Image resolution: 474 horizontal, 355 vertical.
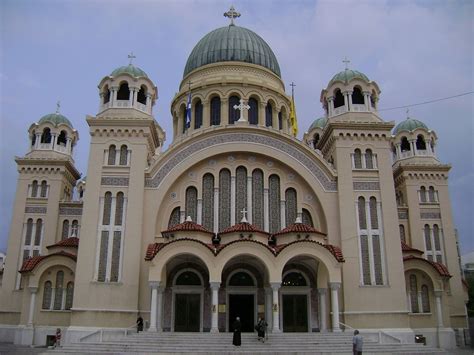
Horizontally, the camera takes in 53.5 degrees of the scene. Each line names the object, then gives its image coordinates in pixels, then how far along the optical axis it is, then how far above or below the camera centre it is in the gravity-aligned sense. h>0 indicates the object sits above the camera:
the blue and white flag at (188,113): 31.08 +12.94
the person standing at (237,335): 20.29 -0.78
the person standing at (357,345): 16.36 -0.93
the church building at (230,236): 24.22 +4.43
